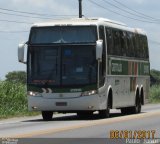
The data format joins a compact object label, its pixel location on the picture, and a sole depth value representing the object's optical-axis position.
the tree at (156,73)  152.73
